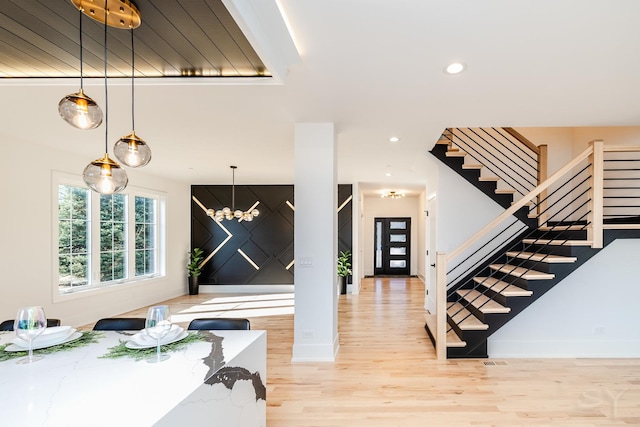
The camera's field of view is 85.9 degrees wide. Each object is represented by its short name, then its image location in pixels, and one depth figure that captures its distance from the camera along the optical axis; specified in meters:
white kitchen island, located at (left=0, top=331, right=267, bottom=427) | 1.16
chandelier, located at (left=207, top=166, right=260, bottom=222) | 6.95
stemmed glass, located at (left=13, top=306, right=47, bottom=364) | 1.65
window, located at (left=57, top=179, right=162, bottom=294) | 5.29
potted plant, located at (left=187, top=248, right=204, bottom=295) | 8.34
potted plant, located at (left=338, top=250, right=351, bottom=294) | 7.84
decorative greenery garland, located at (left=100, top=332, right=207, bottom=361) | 1.69
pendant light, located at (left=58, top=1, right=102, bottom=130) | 1.83
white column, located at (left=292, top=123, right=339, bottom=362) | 3.81
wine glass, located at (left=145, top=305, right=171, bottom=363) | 1.74
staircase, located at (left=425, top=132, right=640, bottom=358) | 3.74
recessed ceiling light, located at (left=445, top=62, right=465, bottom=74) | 2.52
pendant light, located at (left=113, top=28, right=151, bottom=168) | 2.14
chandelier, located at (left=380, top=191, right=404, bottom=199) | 9.90
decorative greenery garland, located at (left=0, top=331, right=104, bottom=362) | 1.69
